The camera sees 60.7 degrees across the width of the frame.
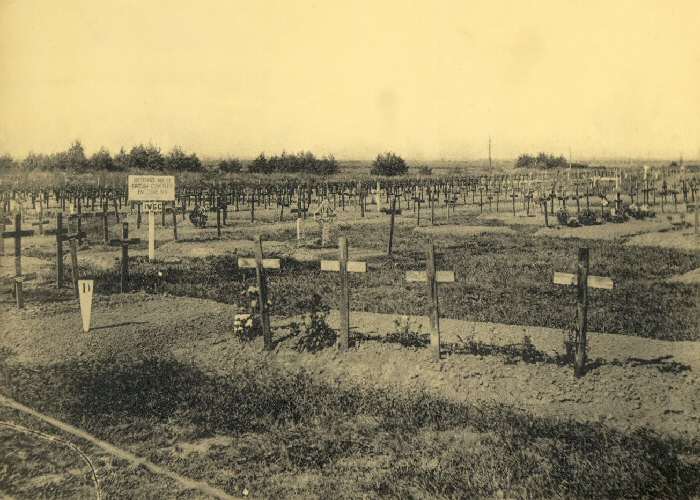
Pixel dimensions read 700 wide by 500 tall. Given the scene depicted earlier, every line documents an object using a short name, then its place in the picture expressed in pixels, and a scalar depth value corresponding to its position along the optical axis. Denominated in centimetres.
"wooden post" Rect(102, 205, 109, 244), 2148
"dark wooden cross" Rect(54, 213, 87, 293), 1340
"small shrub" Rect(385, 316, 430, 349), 854
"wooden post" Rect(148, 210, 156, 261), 1739
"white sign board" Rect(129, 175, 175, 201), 1723
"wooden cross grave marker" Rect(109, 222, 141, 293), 1328
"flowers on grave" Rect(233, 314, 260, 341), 929
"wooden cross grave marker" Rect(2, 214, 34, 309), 1159
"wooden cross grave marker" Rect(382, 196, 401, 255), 1956
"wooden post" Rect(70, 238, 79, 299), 1259
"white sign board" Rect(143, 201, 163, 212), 1742
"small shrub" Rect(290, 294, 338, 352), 870
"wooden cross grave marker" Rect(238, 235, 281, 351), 879
